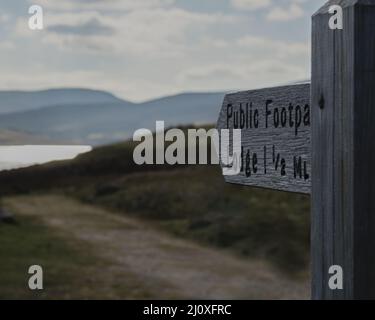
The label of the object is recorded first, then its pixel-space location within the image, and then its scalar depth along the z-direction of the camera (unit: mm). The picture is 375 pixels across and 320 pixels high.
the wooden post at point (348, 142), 3734
